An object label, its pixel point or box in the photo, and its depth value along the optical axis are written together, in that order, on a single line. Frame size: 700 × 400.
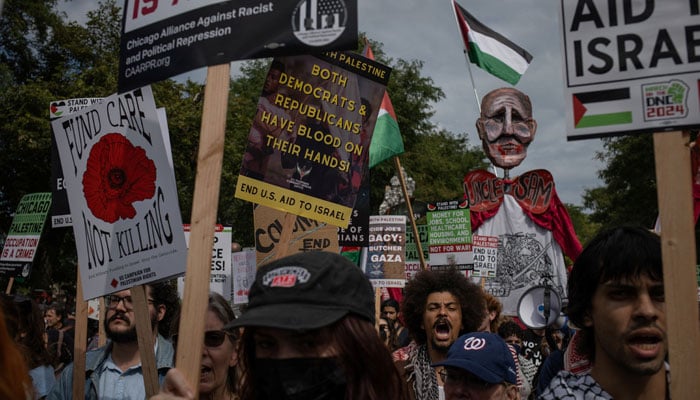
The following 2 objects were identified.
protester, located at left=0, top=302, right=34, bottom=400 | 1.86
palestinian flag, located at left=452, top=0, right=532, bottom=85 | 12.54
